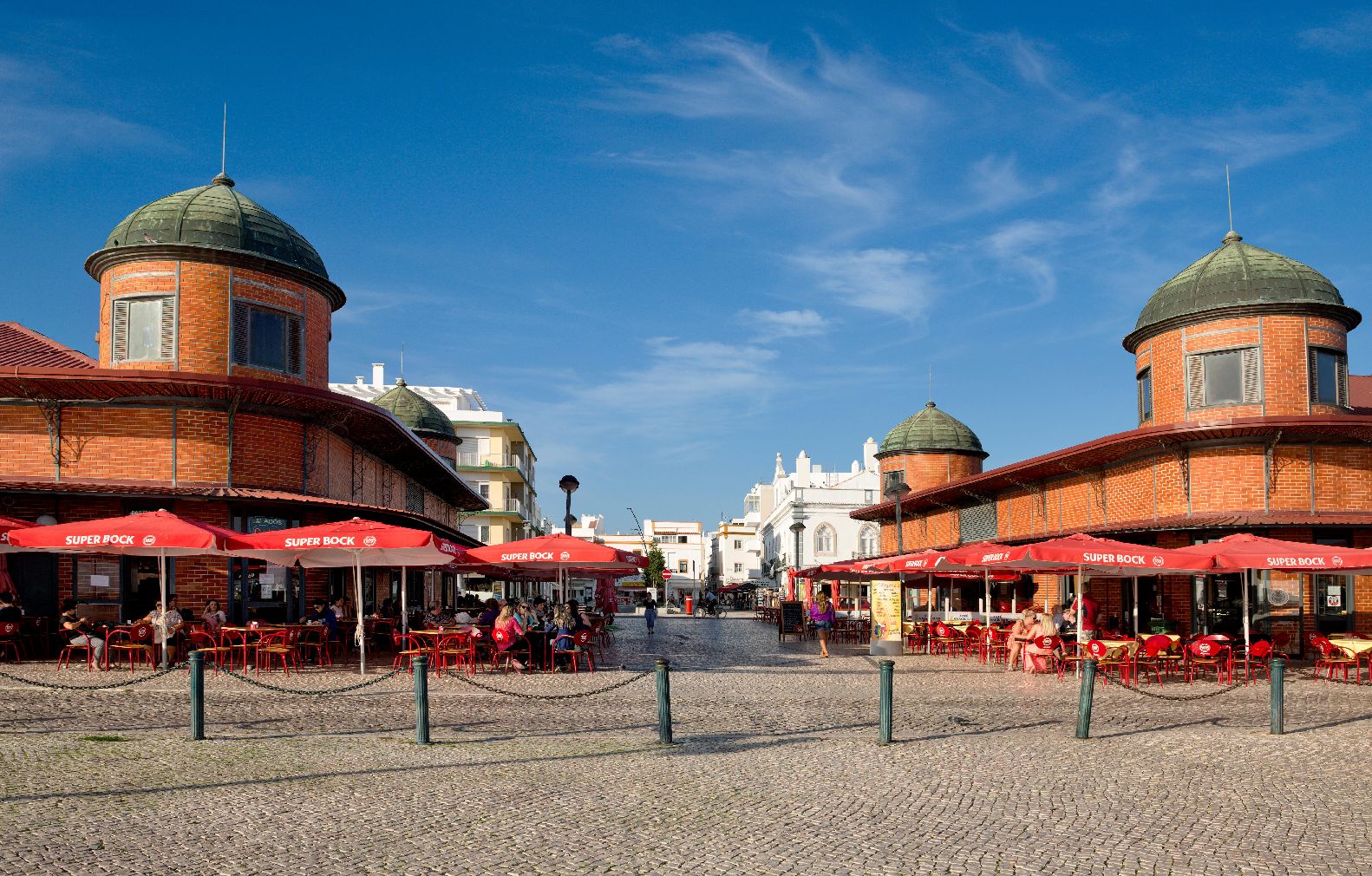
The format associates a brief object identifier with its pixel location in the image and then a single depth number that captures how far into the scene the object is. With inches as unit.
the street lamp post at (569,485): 1144.8
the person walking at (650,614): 1616.6
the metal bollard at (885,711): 471.5
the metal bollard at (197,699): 456.4
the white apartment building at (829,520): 2945.4
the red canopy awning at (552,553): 752.3
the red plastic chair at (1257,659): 756.6
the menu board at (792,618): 1423.5
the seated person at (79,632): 741.9
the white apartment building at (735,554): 4421.8
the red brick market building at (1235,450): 919.7
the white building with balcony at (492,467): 2610.7
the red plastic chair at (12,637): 768.9
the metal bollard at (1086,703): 480.4
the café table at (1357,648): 734.5
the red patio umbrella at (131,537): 653.3
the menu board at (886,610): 1074.7
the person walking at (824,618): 1075.0
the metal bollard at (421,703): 453.7
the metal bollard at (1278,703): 498.6
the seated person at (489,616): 919.7
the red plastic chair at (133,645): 729.6
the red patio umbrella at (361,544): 690.8
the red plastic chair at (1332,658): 748.0
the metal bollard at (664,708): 458.9
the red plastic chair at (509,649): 763.4
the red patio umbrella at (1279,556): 714.8
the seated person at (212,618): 773.9
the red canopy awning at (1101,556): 711.1
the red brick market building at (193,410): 841.5
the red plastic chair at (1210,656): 737.0
